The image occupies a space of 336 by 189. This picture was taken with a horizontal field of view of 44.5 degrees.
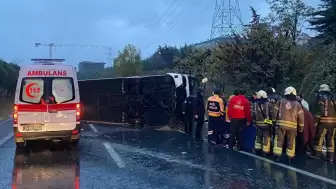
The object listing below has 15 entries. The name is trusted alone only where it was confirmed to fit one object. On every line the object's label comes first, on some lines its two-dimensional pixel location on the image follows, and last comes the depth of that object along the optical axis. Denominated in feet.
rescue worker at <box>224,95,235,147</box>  38.33
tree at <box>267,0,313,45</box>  68.30
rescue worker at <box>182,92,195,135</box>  45.73
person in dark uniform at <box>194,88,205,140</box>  42.83
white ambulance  34.24
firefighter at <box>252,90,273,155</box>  32.63
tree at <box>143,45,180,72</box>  215.31
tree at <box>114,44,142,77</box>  189.50
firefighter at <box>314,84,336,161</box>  31.04
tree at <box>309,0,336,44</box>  60.19
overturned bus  52.75
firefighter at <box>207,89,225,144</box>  39.42
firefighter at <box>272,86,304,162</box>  29.99
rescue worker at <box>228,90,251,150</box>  35.70
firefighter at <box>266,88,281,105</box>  33.19
